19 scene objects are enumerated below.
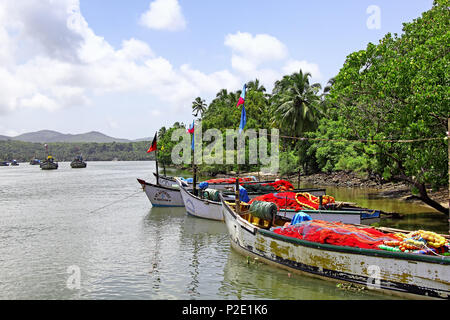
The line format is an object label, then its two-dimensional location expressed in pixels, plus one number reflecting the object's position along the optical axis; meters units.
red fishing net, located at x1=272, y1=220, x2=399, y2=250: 10.84
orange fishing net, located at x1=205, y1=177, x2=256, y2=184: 32.66
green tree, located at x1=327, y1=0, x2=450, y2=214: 16.33
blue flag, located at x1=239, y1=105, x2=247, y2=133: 16.78
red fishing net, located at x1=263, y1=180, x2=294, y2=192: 27.55
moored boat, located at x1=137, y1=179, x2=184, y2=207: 29.53
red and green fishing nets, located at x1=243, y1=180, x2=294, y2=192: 27.63
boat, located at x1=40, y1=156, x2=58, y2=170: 122.06
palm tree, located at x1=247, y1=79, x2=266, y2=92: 82.38
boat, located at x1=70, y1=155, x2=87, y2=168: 134.25
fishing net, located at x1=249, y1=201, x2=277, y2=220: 15.27
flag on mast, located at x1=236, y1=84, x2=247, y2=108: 17.14
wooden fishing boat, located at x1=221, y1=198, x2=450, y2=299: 8.99
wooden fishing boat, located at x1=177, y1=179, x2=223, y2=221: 22.57
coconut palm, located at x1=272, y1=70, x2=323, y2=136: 51.38
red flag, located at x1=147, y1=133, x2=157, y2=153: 29.30
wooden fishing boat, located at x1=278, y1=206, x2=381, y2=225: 17.27
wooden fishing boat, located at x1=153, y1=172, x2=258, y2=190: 31.73
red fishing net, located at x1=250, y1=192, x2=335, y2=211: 19.48
